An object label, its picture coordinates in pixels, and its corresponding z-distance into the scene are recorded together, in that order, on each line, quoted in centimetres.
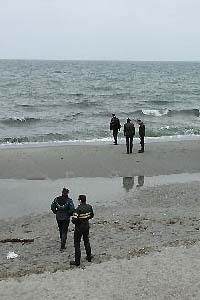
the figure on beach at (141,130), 2197
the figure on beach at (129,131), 2161
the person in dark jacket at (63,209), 1109
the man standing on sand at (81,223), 1013
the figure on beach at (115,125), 2330
